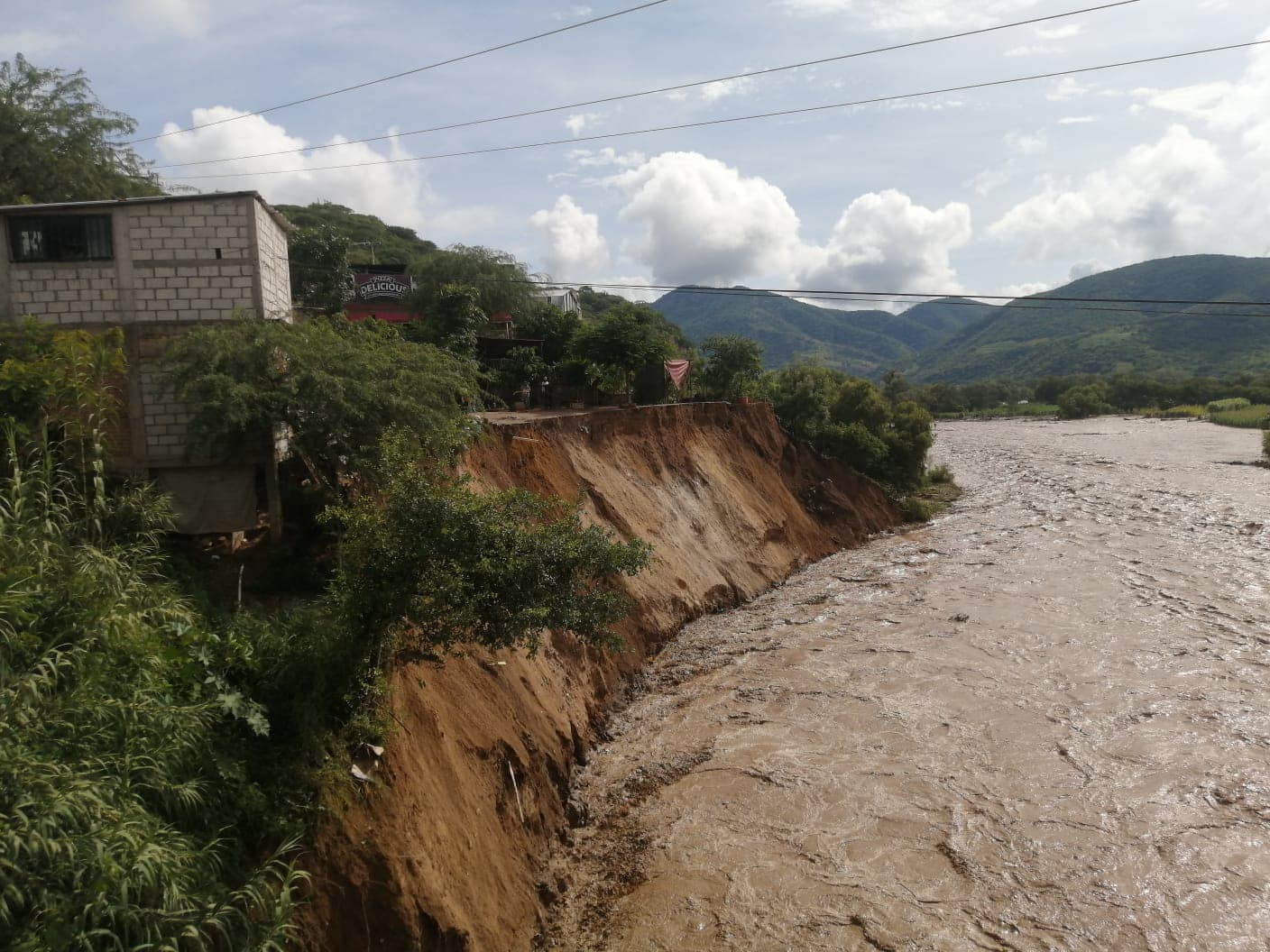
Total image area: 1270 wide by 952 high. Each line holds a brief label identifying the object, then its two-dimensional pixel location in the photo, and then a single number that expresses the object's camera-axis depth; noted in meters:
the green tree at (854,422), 34.41
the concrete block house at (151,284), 11.89
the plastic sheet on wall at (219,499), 11.73
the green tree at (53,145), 19.45
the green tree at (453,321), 24.80
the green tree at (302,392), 10.73
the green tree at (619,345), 26.45
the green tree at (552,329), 31.09
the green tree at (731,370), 32.72
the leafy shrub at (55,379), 9.79
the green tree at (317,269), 35.00
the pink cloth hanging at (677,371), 28.05
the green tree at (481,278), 35.09
